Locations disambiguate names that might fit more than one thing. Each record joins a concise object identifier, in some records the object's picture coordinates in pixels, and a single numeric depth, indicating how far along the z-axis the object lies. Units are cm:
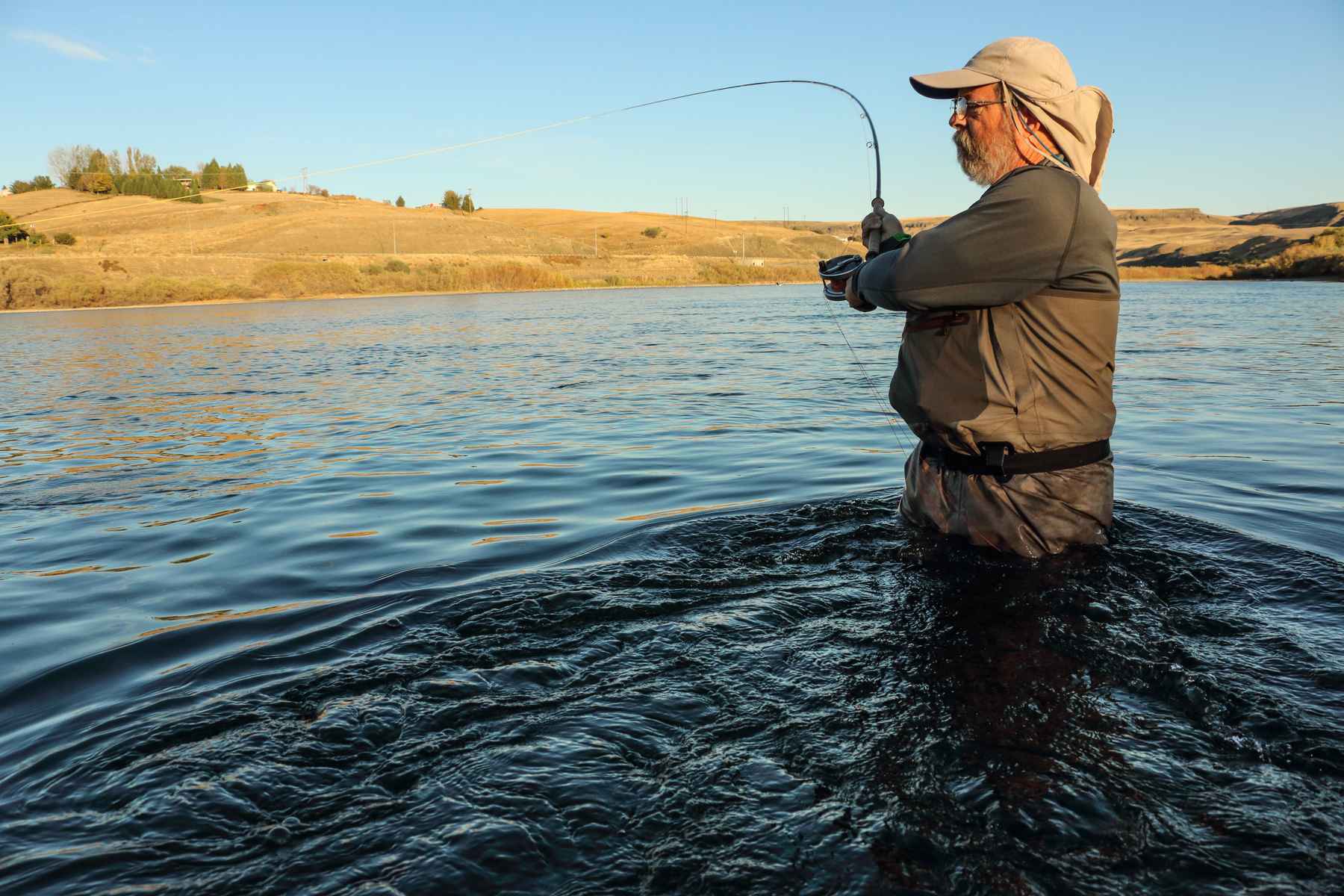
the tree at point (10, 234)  6800
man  359
